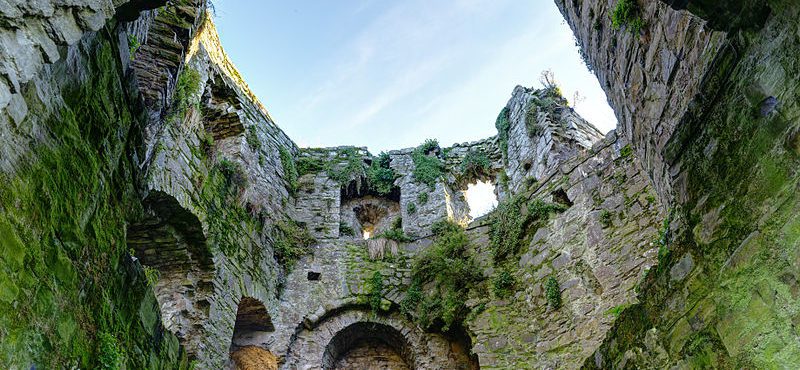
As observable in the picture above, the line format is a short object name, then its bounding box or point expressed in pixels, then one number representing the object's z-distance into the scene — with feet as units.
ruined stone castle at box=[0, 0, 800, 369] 8.59
